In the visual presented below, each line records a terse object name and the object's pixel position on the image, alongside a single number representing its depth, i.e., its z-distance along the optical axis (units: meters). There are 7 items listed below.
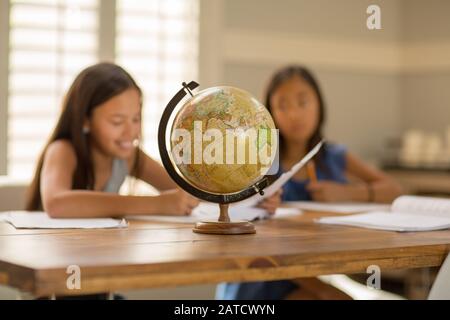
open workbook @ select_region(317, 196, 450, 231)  2.16
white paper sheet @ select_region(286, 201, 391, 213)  2.75
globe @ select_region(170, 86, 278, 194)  1.82
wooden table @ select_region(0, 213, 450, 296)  1.41
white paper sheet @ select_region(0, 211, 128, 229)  2.08
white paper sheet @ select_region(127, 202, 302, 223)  2.32
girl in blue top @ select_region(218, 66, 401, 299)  3.27
